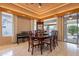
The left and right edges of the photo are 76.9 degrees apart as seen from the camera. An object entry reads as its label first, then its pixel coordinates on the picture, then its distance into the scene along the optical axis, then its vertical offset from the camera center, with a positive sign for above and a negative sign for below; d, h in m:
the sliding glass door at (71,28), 3.51 +0.10
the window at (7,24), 3.28 +0.37
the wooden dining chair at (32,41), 2.29 -0.54
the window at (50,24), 4.69 +0.54
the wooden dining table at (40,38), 2.34 -0.41
